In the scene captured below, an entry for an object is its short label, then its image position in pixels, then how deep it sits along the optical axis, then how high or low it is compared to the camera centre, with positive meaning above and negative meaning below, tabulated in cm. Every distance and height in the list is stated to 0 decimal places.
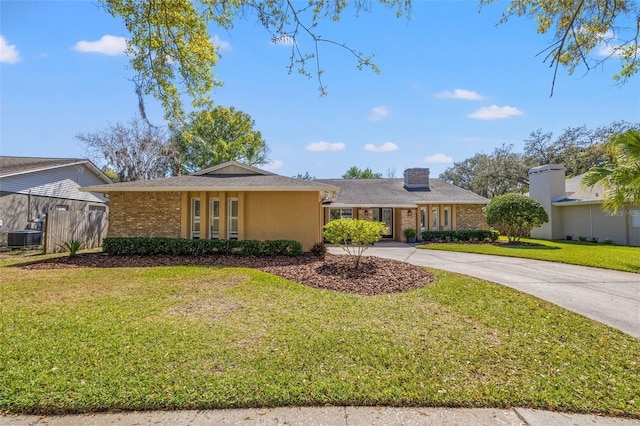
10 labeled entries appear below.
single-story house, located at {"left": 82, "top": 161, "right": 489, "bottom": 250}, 1233 +67
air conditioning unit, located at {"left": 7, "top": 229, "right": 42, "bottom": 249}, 1394 -70
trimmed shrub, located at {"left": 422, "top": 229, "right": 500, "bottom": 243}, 1877 -79
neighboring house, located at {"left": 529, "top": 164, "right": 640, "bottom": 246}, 1742 +64
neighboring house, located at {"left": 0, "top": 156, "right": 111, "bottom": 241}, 1443 +192
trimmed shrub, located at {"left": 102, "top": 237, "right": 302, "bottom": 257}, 1159 -90
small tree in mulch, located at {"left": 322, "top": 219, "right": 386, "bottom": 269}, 893 -25
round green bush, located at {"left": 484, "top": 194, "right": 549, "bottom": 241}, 1697 +56
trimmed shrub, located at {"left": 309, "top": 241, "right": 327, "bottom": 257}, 1180 -103
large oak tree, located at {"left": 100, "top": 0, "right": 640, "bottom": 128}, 433 +305
